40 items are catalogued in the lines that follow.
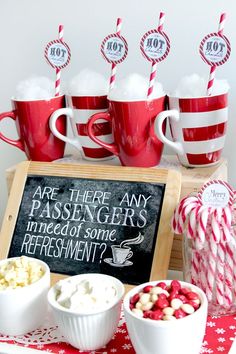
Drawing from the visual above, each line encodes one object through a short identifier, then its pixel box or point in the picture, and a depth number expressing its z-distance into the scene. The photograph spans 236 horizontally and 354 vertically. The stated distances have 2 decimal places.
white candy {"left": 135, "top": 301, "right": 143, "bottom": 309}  0.80
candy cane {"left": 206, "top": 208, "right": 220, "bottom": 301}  0.87
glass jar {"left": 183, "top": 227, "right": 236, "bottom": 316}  0.89
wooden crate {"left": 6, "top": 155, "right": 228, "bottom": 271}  1.05
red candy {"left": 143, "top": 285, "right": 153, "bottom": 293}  0.84
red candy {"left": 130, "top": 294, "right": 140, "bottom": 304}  0.82
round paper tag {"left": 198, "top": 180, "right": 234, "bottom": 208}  0.91
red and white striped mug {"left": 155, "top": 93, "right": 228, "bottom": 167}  1.04
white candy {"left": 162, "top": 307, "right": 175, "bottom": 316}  0.78
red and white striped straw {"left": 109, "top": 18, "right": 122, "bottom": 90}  1.12
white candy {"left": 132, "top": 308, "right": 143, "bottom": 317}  0.79
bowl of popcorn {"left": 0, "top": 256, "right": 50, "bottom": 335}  0.88
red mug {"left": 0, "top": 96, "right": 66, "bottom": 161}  1.15
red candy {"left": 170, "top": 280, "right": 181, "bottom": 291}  0.83
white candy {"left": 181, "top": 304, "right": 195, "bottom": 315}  0.78
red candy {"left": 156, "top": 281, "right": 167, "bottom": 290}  0.84
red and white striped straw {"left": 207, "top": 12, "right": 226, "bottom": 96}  0.98
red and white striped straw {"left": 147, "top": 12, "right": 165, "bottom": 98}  1.05
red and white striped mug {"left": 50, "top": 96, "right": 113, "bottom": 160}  1.14
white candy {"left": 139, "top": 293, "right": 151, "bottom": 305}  0.81
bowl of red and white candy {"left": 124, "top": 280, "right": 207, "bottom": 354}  0.76
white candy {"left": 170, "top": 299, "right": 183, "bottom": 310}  0.79
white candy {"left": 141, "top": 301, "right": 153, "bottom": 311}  0.80
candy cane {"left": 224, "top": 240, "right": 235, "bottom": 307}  0.89
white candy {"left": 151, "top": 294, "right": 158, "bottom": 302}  0.81
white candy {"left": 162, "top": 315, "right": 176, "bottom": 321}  0.77
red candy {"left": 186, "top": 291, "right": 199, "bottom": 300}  0.81
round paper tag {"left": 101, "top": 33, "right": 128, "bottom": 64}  1.10
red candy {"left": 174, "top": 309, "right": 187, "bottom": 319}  0.77
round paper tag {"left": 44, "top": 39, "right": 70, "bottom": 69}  1.17
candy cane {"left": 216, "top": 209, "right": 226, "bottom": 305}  0.89
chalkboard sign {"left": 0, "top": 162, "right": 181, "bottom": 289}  1.02
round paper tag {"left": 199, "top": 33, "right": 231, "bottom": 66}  0.99
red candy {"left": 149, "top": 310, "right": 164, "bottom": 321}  0.77
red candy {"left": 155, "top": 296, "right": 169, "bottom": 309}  0.79
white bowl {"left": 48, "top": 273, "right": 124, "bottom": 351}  0.82
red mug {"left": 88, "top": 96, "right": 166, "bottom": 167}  1.06
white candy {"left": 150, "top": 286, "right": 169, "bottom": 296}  0.82
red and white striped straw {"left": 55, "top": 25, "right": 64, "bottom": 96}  1.17
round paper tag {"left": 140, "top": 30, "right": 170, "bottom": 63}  1.04
